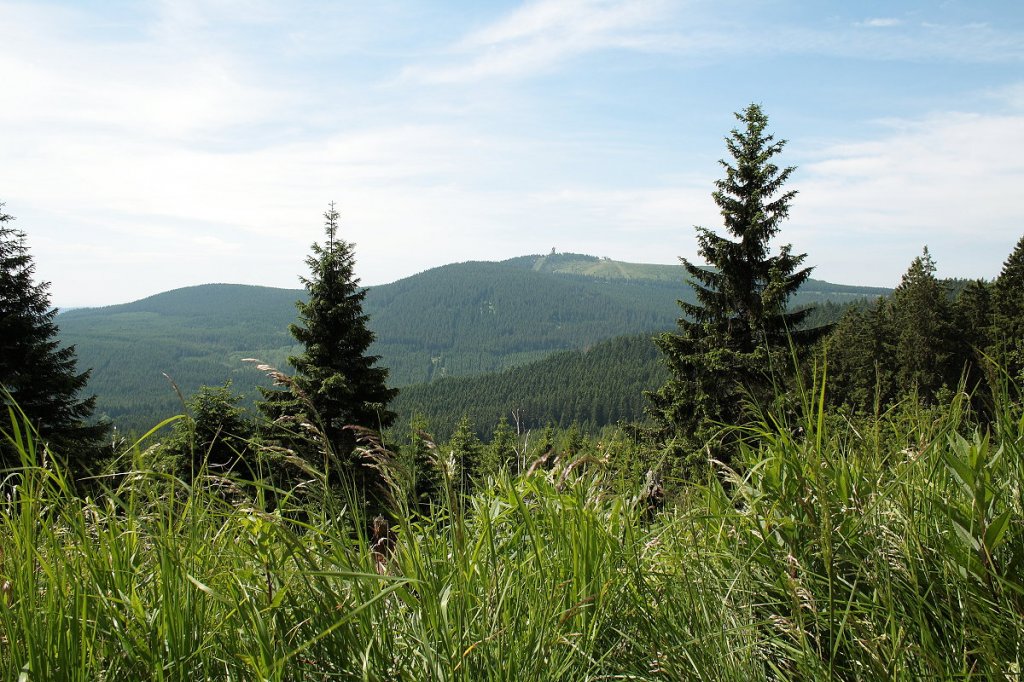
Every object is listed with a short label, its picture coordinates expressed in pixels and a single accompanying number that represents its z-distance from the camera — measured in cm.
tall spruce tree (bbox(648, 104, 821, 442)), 1970
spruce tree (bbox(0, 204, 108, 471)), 1781
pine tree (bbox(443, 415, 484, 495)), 4272
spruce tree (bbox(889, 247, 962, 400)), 3978
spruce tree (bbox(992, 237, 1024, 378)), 3008
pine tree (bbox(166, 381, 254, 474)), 2424
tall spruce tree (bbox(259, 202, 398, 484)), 2042
